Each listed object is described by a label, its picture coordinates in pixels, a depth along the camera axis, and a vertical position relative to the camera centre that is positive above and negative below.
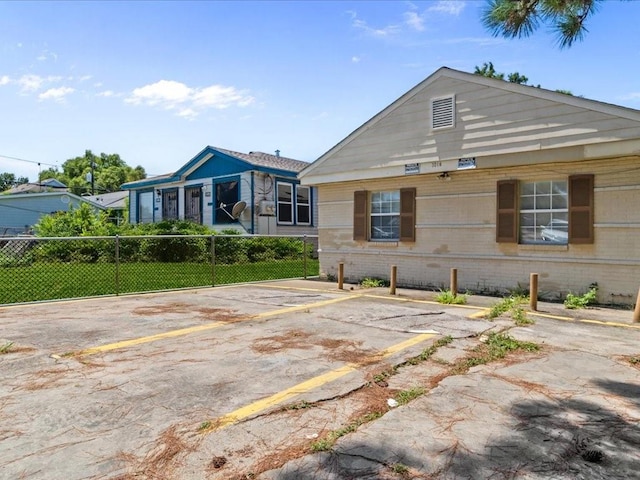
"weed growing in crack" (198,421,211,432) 3.21 -1.38
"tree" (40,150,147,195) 59.35 +8.67
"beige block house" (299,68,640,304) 8.70 +0.95
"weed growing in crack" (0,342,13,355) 5.26 -1.35
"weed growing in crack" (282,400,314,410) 3.60 -1.39
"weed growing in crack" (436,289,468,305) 9.05 -1.34
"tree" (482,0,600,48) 4.79 +2.34
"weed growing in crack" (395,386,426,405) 3.78 -1.40
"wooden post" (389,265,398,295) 10.26 -1.09
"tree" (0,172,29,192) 81.31 +10.62
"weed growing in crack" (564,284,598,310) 8.62 -1.30
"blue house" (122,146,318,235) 18.58 +1.75
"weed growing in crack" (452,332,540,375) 4.83 -1.40
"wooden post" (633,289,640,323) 7.18 -1.33
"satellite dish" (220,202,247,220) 18.17 +0.97
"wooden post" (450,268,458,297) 9.57 -1.01
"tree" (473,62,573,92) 27.16 +9.61
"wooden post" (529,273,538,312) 8.22 -1.06
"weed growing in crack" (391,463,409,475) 2.66 -1.40
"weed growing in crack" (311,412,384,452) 2.94 -1.39
